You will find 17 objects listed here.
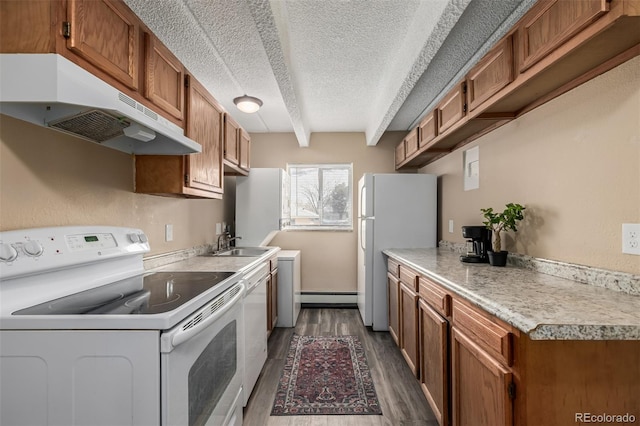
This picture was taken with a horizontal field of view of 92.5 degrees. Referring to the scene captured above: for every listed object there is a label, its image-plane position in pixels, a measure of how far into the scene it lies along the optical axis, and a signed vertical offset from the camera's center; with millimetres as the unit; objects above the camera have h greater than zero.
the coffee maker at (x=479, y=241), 2131 -170
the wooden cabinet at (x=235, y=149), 2691 +668
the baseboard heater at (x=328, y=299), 4297 -1164
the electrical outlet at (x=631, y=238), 1222 -86
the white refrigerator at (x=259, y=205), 3490 +136
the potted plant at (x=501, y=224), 1896 -47
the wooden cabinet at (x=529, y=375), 988 -552
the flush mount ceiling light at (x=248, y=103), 3037 +1148
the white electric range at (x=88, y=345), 942 -409
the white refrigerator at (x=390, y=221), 3355 -45
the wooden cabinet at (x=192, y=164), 1865 +336
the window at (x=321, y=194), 4484 +337
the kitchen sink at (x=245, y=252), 2830 -345
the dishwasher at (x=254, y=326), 2004 -793
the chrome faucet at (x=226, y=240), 3350 -257
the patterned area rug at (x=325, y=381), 2027 -1252
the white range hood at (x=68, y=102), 1000 +403
